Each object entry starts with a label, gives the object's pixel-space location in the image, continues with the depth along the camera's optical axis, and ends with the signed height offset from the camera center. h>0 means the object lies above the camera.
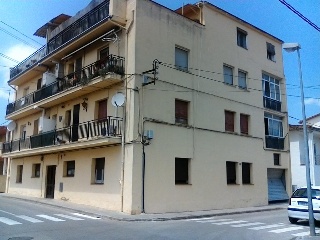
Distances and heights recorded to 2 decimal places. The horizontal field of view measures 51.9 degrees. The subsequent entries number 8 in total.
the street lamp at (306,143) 10.20 +0.77
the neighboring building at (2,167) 29.20 -0.17
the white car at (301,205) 12.65 -1.48
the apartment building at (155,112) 16.06 +3.14
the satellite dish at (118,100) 15.69 +3.14
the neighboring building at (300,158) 30.44 +0.82
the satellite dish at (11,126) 27.58 +3.28
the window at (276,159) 23.58 +0.55
